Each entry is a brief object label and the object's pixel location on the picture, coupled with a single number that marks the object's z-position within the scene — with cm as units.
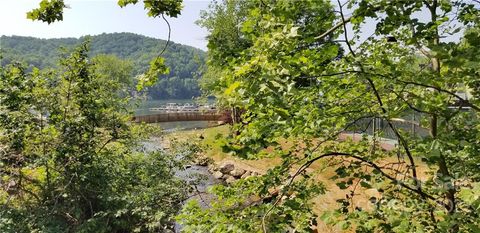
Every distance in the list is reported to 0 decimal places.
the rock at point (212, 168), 1964
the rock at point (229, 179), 1776
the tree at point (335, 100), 214
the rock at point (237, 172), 1814
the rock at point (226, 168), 1878
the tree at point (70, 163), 711
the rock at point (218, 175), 1859
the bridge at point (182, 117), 3681
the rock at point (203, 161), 2080
